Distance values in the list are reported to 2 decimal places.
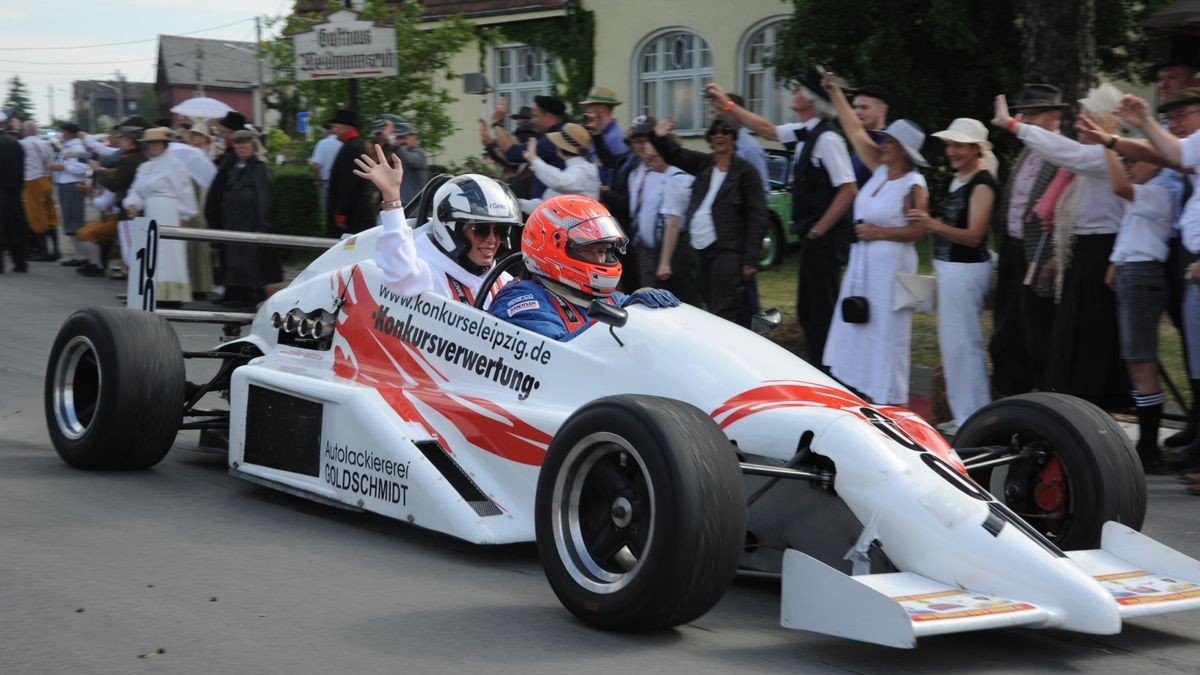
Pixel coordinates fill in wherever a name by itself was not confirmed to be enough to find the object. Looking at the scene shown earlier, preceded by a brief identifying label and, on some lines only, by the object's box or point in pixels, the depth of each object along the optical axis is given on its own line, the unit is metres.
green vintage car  18.28
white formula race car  4.26
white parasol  20.42
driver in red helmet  5.85
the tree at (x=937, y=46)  18.19
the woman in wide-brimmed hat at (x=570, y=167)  10.62
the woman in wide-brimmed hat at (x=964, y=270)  8.25
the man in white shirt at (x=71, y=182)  19.95
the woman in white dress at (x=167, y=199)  14.30
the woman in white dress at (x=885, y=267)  8.28
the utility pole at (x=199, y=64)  65.94
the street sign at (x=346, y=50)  15.11
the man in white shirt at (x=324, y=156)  16.64
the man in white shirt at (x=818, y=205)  9.05
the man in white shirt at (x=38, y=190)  19.05
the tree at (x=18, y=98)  139.12
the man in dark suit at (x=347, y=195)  12.95
